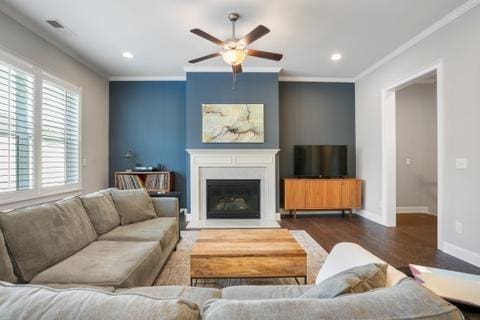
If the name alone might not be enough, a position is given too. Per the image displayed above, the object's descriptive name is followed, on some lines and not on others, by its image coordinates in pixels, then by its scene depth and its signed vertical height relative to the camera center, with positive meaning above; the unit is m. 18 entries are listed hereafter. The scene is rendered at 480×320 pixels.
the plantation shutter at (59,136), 3.65 +0.40
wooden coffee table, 2.17 -0.85
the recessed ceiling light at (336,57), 4.30 +1.78
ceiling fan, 2.74 +1.33
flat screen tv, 5.28 +0.06
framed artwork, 5.02 +0.77
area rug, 2.48 -1.15
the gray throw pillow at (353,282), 0.87 -0.42
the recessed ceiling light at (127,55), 4.23 +1.77
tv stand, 5.13 -0.62
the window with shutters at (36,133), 2.99 +0.39
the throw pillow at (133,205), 3.06 -0.53
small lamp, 5.47 +0.04
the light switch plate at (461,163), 3.01 -0.01
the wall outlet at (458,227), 3.08 -0.78
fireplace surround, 5.01 -0.18
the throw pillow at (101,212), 2.61 -0.52
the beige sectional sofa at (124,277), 0.63 -0.48
